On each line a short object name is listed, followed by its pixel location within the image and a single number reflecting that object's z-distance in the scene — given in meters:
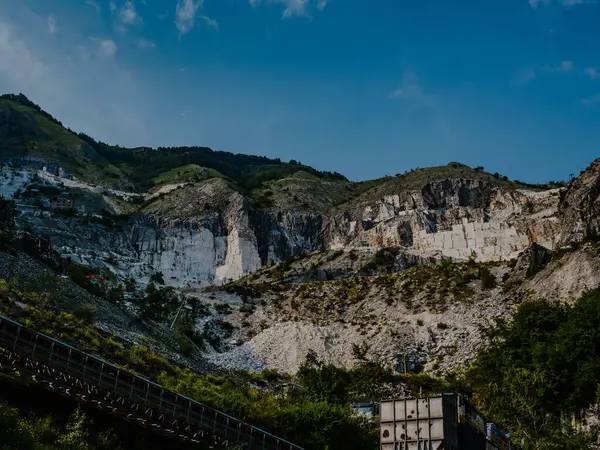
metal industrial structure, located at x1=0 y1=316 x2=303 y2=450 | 24.80
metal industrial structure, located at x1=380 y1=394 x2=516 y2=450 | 24.12
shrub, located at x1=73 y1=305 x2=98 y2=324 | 48.08
